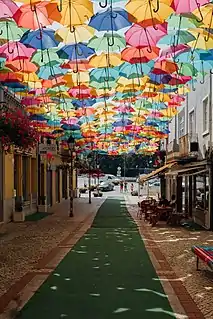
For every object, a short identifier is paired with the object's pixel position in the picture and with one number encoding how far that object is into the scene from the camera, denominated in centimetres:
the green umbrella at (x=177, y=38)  788
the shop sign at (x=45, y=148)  2063
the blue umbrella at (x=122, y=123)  1849
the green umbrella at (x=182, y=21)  714
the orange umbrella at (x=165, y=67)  956
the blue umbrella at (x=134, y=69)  964
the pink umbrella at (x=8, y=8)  642
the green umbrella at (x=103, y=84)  1095
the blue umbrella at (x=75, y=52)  848
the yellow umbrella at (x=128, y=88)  1136
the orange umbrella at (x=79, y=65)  930
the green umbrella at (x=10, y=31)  740
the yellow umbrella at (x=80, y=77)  1034
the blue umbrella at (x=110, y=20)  694
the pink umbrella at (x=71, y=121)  1724
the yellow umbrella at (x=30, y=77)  1028
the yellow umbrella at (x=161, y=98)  1317
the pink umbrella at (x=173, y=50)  865
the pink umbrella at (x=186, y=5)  626
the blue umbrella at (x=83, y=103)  1381
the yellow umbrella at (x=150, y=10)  640
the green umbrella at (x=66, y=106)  1420
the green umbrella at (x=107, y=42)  812
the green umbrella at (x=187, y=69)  988
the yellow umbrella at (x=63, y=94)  1215
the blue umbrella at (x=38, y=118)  1585
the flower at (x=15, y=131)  876
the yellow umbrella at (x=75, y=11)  649
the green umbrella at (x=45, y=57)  884
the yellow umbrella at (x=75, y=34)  773
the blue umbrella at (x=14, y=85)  1104
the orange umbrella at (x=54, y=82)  1065
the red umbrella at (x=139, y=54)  850
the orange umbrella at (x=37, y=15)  653
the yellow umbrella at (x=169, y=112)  1638
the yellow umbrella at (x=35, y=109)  1470
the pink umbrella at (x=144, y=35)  753
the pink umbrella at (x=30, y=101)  1358
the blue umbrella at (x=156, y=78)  1075
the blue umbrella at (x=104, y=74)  1006
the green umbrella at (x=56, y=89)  1167
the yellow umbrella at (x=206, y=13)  672
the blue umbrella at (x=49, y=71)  971
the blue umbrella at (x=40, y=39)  781
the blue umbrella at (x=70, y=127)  1862
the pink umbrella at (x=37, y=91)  1223
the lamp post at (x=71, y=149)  1826
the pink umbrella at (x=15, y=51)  847
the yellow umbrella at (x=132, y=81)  1096
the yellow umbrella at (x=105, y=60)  898
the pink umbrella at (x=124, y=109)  1521
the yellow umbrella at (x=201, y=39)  777
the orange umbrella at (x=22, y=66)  921
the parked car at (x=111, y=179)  6206
